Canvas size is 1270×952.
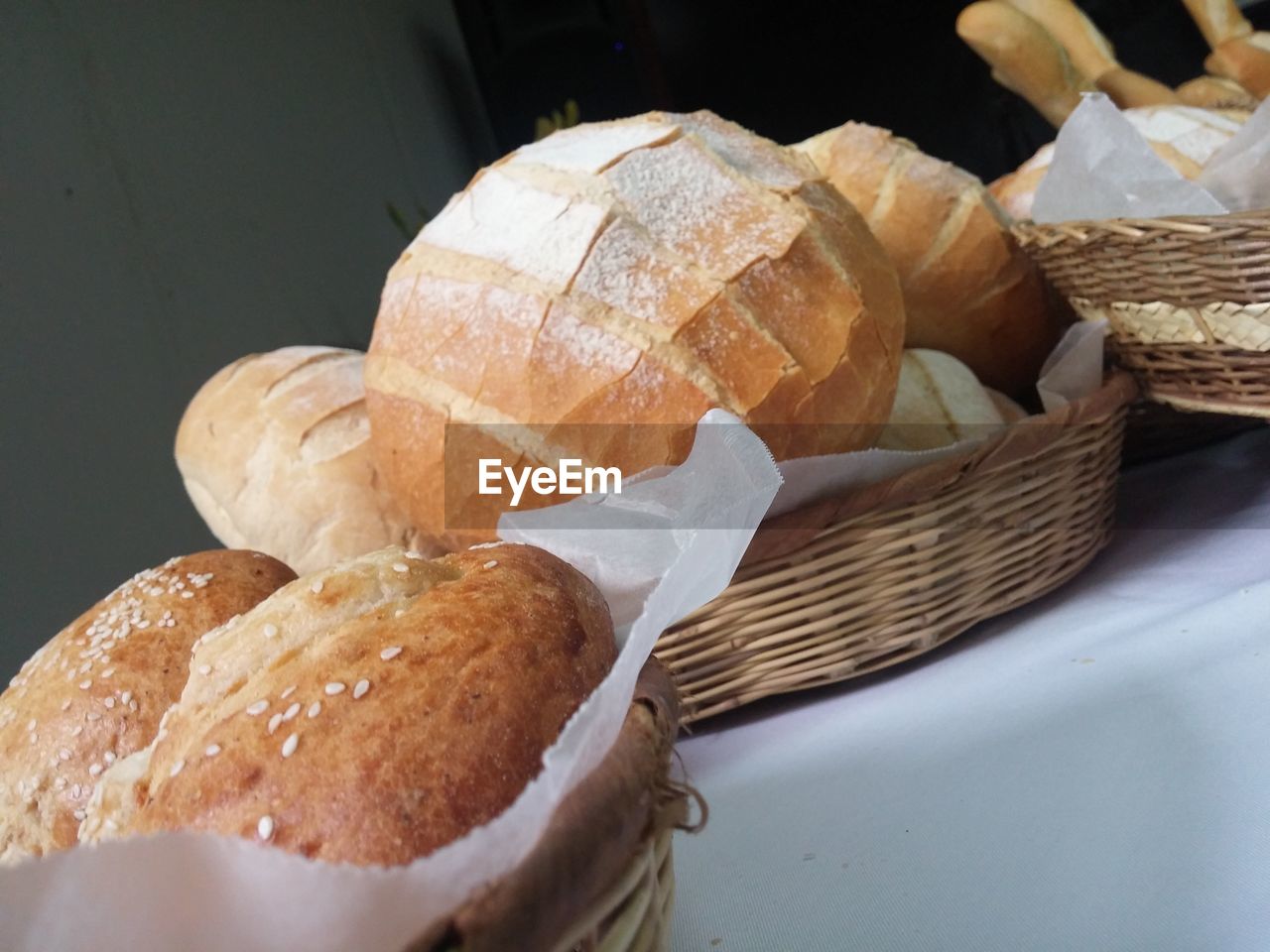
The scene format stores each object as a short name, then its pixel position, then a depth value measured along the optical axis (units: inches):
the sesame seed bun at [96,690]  20.1
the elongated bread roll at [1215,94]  56.9
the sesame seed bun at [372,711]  12.5
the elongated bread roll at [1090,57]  56.0
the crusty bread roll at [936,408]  35.4
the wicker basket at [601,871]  9.8
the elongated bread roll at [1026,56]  53.4
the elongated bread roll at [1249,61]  57.1
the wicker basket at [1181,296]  29.3
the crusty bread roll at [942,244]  40.8
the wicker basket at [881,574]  28.6
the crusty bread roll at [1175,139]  43.8
